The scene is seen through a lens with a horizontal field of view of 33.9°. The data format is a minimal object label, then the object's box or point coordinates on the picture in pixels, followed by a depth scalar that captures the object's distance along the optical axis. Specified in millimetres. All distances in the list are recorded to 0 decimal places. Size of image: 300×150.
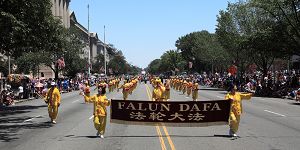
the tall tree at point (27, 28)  21562
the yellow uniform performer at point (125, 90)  32353
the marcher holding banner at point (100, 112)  13562
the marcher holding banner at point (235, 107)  13648
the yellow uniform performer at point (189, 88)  39275
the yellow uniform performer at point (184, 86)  42831
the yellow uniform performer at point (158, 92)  19219
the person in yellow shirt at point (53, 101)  18781
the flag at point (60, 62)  55569
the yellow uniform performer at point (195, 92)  32656
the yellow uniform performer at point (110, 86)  48538
